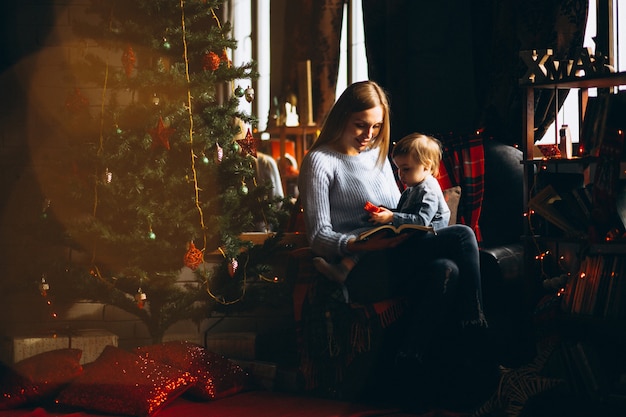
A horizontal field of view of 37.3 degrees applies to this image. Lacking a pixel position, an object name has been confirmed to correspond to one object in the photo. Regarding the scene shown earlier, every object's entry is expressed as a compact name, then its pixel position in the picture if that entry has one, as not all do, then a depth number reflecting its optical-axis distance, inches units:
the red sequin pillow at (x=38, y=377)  140.6
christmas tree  154.9
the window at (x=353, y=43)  312.5
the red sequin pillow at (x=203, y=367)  143.7
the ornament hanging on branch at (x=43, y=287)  155.3
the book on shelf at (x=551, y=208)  140.5
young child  137.5
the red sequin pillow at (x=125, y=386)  135.0
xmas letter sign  140.9
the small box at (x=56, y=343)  153.1
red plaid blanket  168.6
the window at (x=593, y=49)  170.9
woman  131.0
